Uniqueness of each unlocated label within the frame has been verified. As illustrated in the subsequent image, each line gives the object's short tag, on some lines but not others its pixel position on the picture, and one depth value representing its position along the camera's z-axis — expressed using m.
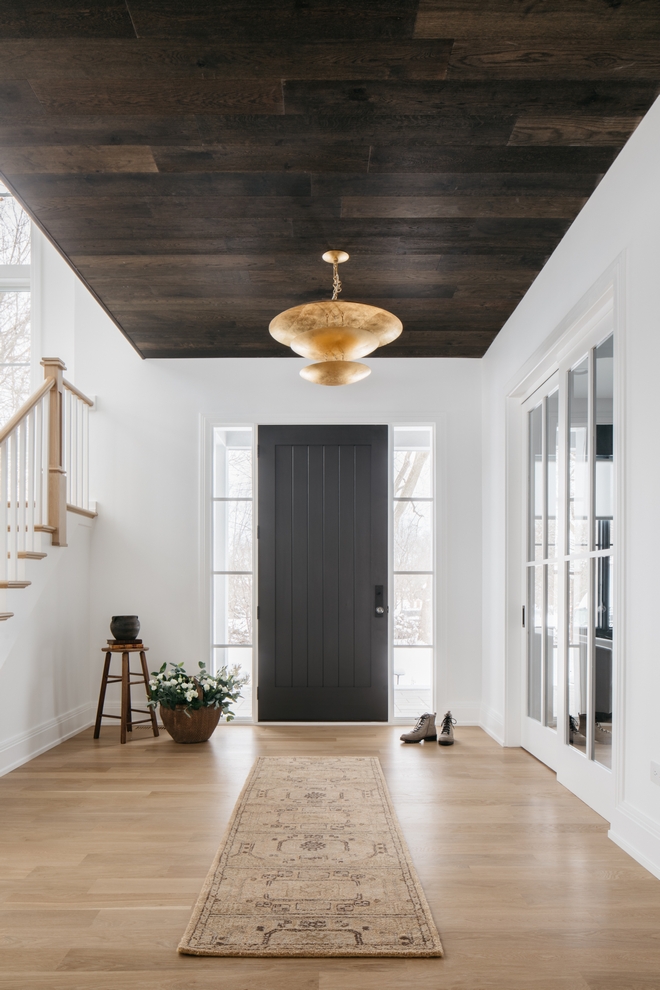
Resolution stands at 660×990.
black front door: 5.68
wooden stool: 5.09
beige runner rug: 2.23
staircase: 4.30
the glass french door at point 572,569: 3.48
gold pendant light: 3.81
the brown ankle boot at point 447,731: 4.94
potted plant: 4.95
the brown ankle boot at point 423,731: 5.03
